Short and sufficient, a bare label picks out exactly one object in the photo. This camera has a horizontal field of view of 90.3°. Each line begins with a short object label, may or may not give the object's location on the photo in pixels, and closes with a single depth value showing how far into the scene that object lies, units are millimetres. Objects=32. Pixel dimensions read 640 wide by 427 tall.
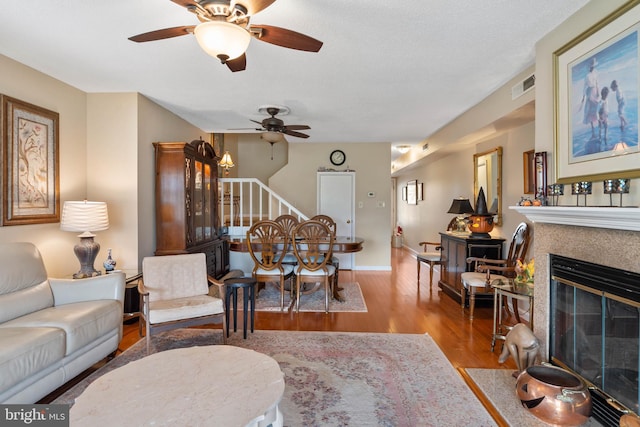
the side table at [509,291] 2647
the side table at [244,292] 3020
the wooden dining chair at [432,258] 4551
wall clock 6500
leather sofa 1824
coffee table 1303
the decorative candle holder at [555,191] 2203
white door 6484
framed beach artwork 1668
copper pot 1768
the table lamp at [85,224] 3010
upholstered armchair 2611
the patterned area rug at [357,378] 1914
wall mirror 4105
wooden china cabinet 3977
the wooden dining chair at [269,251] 3871
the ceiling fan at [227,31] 1646
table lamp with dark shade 4367
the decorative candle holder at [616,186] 1694
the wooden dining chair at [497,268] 3392
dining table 4035
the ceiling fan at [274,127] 3967
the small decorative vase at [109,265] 3273
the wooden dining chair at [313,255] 3791
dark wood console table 3902
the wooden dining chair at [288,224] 4434
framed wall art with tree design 2744
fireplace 1646
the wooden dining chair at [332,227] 4366
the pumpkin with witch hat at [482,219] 3955
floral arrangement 2846
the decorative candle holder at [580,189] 1952
